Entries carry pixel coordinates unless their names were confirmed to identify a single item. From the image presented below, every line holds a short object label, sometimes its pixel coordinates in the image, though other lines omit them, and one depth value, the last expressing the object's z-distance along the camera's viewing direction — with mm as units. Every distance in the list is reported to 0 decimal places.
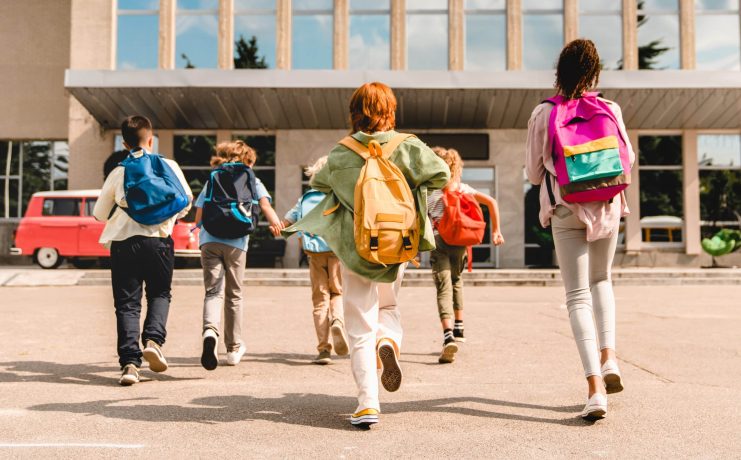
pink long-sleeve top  3934
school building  22000
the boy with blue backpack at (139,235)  5094
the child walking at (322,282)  5945
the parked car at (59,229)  18734
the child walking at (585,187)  3881
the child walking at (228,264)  5660
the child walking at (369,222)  3689
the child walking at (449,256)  6062
